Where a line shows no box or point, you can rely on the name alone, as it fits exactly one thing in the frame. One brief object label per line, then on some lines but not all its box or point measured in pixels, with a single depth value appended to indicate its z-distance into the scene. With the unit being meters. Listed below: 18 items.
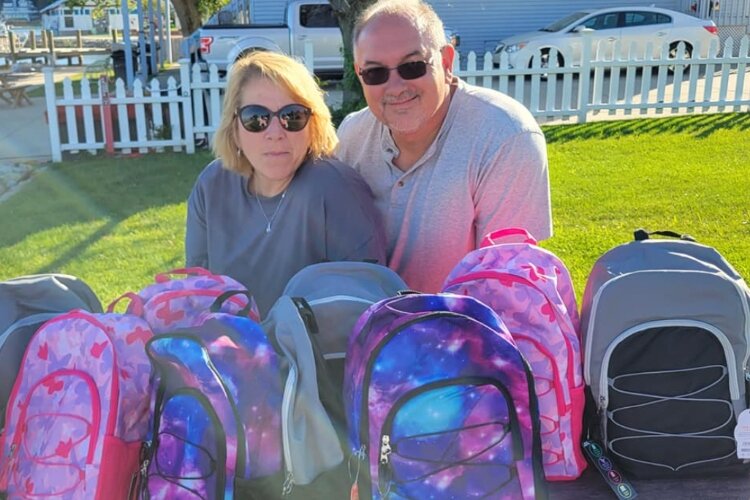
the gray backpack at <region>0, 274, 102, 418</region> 1.84
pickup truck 15.15
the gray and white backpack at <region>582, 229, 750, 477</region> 1.78
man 2.52
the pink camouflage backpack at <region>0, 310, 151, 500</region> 1.59
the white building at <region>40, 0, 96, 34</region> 57.06
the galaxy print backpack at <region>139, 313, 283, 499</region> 1.55
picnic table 14.96
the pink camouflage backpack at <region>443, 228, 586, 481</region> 1.77
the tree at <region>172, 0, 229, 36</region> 24.67
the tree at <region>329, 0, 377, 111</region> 9.02
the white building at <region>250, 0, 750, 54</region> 19.41
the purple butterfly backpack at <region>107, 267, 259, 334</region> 1.87
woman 2.48
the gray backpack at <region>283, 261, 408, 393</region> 1.84
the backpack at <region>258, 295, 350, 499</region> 1.65
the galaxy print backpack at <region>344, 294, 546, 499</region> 1.54
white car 15.05
